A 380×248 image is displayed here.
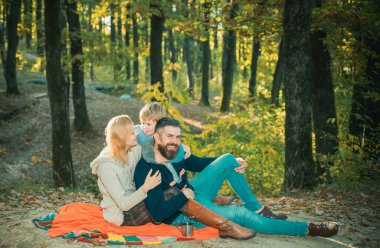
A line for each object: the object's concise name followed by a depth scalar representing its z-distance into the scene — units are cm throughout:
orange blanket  468
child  566
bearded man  456
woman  452
